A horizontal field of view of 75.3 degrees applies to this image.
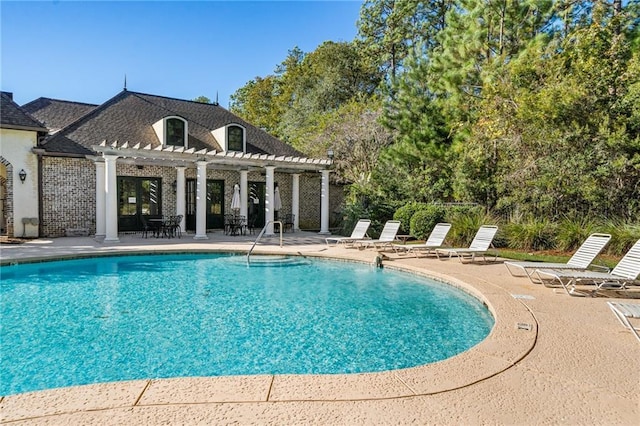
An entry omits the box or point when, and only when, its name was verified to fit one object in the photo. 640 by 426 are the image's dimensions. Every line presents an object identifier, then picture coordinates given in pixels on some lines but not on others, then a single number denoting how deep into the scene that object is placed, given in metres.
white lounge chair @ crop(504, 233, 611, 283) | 7.88
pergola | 13.73
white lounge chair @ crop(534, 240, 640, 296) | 6.89
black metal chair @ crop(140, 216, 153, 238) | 16.14
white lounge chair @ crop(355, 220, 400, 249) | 13.29
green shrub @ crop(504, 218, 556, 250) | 11.67
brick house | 14.73
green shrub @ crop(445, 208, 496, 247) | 13.05
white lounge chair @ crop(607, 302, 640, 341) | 4.66
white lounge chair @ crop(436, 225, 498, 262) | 10.73
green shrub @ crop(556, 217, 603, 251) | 10.90
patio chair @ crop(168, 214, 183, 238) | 16.04
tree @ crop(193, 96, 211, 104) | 44.48
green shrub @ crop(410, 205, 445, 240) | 14.51
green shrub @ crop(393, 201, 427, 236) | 15.41
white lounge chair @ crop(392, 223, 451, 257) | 11.82
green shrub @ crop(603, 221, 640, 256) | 9.98
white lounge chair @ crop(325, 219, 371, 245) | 14.05
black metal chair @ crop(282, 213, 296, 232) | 19.78
